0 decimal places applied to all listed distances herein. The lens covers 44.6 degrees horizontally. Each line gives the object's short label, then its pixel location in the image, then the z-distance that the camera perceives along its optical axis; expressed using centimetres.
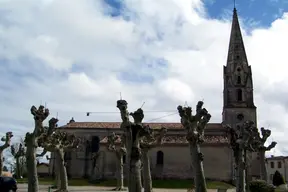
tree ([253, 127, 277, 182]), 3354
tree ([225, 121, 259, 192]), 2555
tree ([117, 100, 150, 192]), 1557
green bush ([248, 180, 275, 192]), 2685
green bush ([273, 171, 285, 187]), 5331
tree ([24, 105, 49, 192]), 2175
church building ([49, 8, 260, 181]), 5756
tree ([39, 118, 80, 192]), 2812
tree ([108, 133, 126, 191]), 3706
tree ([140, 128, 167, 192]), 2795
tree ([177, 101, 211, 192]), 2205
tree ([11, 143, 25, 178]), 4791
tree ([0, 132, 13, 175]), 3359
